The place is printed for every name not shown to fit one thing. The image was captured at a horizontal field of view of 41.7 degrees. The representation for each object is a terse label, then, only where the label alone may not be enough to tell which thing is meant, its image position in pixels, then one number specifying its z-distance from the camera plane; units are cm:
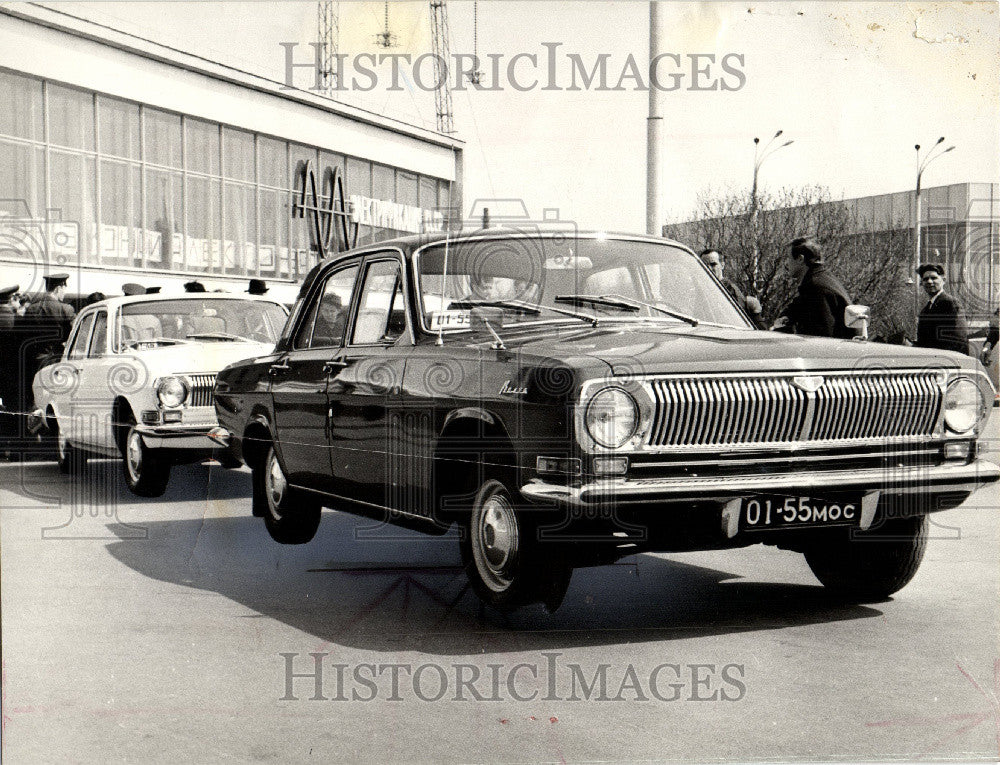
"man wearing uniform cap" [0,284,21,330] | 1504
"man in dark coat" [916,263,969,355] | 948
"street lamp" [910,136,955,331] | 974
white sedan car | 1033
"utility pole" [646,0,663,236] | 1391
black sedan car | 515
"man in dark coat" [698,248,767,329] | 777
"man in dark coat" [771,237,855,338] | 844
